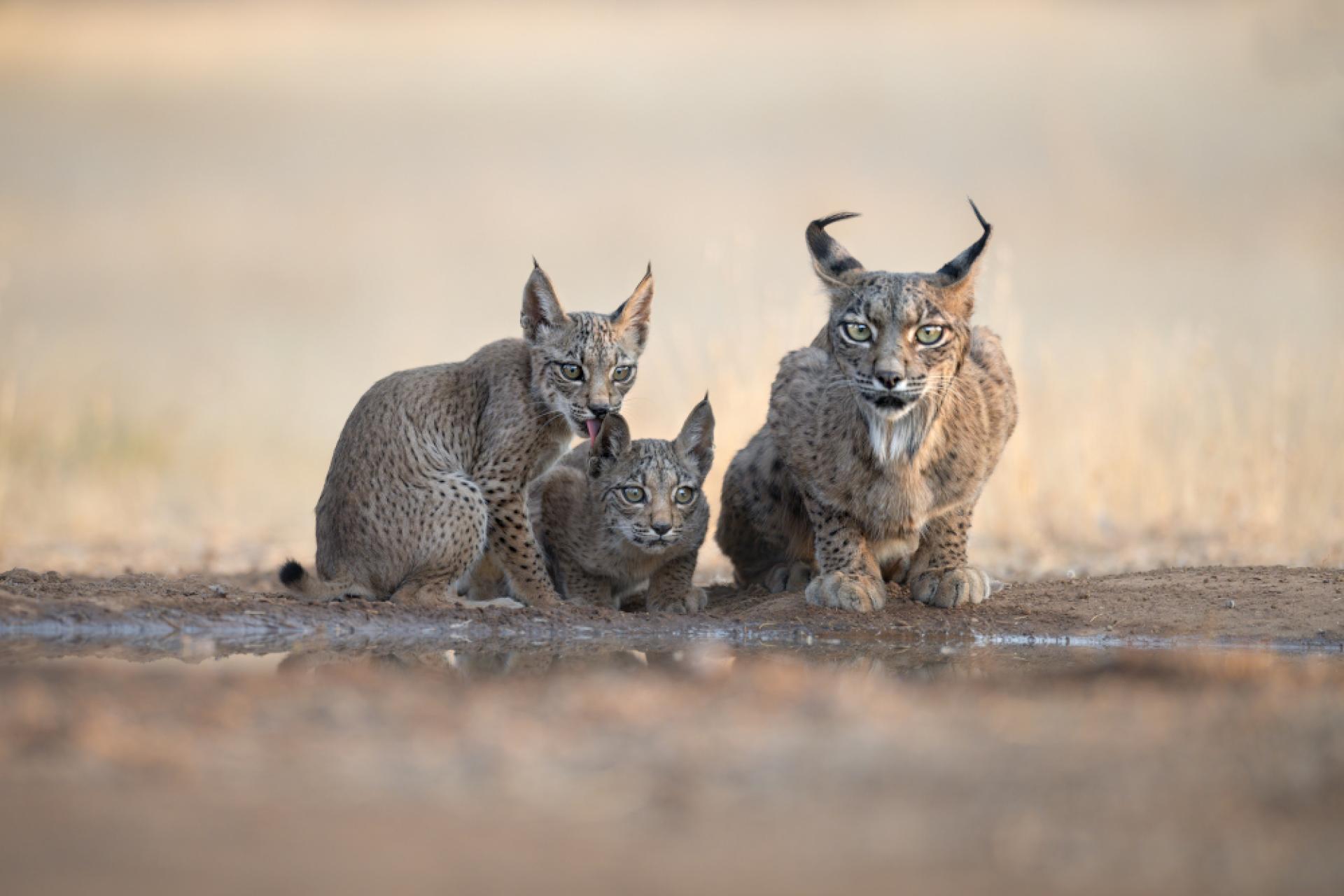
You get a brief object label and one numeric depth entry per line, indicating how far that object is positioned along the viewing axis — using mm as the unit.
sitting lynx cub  12594
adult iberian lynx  11328
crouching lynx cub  13406
